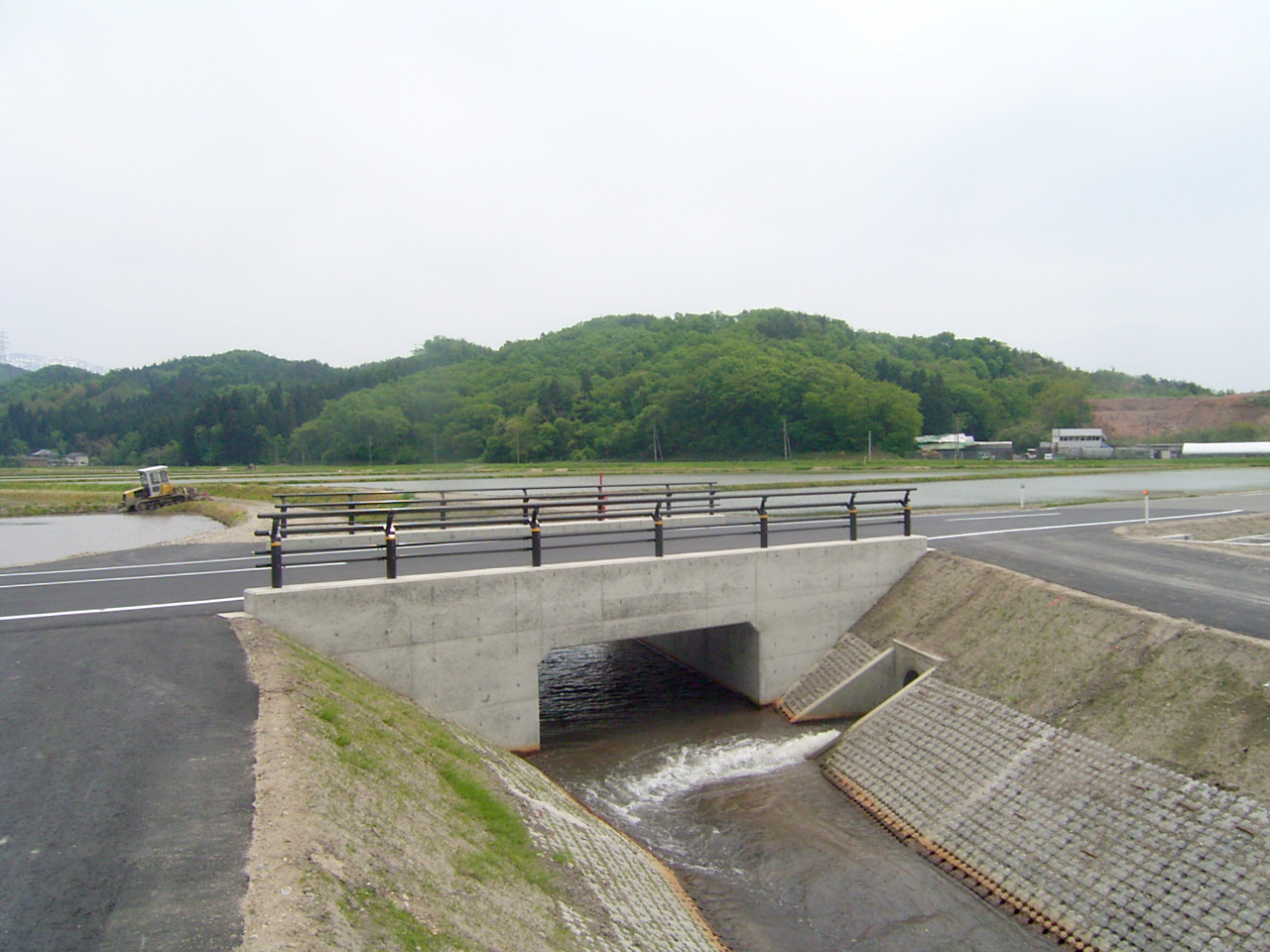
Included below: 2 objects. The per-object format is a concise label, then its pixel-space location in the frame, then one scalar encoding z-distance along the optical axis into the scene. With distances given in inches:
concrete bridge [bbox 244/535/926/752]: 429.4
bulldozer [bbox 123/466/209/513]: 1835.6
